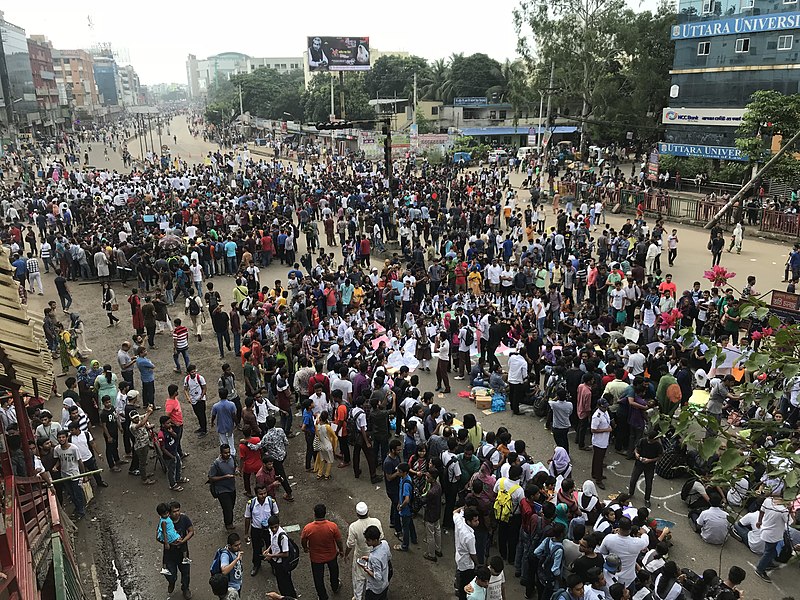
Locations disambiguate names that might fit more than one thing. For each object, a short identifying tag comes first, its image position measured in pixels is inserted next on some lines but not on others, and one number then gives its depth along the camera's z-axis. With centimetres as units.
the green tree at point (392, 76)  7300
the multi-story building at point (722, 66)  2891
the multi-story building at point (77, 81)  11138
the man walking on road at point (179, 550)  670
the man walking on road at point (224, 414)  903
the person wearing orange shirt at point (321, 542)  650
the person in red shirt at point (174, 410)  900
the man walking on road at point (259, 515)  687
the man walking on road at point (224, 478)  752
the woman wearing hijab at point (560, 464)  773
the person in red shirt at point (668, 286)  1365
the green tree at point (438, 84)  6888
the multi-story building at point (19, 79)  7375
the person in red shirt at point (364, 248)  1919
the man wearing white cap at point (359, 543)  635
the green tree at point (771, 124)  2453
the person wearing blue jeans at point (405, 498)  730
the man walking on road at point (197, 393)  996
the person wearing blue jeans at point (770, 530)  684
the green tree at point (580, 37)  3800
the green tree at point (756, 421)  339
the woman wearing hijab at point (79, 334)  1355
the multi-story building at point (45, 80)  8744
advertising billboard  5844
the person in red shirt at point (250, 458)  823
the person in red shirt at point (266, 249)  2014
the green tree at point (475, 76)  6794
